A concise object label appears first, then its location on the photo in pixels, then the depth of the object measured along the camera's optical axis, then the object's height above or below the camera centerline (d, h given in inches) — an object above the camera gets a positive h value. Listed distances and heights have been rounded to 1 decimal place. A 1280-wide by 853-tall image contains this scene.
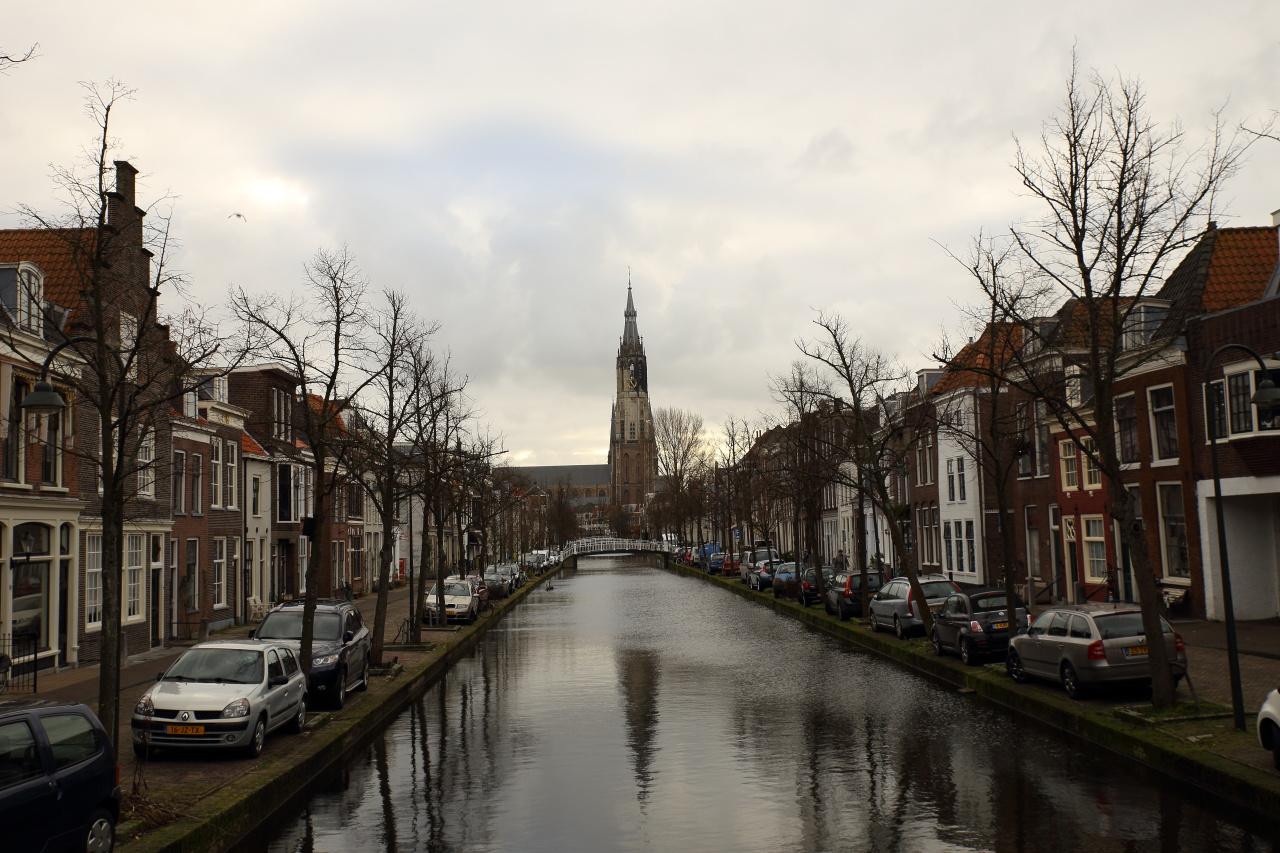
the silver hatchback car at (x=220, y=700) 561.9 -86.4
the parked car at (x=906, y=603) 1166.3 -95.0
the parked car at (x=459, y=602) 1573.6 -104.5
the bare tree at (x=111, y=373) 483.5 +79.6
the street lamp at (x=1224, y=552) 551.2 -24.0
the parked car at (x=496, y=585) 2153.1 -111.7
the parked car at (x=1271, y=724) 470.5 -96.0
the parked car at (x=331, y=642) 757.9 -83.0
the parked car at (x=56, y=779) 331.0 -76.7
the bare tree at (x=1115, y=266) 631.2 +148.8
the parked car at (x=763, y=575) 2238.4 -111.6
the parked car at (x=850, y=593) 1444.4 -99.7
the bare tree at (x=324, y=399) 770.8 +110.3
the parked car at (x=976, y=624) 913.5 -94.0
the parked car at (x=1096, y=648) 686.5 -88.5
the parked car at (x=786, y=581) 1967.3 -110.7
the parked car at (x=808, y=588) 1769.2 -113.1
